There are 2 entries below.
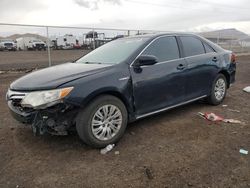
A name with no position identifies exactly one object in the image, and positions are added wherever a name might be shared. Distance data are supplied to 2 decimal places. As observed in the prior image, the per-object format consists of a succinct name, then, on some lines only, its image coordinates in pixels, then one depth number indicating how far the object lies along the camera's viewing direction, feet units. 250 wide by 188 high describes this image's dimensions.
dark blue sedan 8.60
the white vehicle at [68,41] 54.92
